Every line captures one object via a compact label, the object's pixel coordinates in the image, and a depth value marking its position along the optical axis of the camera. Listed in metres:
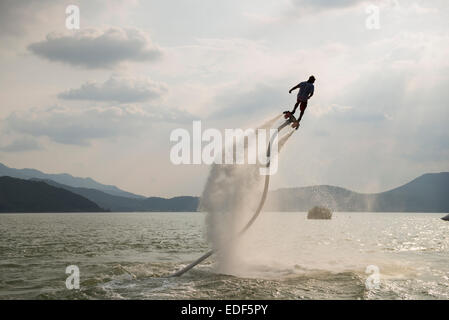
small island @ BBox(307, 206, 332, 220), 180.98
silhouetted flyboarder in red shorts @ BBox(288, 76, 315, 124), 18.99
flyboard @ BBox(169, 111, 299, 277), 20.42
